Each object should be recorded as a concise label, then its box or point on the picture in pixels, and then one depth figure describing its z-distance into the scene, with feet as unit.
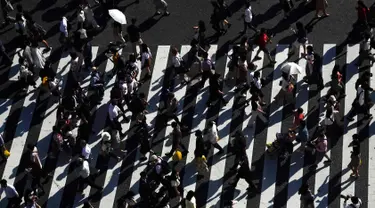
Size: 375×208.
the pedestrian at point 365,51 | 110.73
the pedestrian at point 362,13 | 113.91
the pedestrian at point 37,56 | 113.80
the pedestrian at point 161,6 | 121.08
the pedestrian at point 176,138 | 100.07
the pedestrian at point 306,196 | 91.20
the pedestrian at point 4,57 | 115.75
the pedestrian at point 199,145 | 98.02
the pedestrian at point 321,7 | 116.98
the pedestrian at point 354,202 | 90.35
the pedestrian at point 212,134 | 100.42
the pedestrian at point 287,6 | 117.93
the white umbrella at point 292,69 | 104.94
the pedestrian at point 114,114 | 103.09
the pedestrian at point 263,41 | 111.75
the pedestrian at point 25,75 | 112.16
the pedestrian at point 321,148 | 99.09
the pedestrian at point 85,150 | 98.07
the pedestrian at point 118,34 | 116.47
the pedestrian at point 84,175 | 97.14
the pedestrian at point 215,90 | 105.60
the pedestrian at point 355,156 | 95.45
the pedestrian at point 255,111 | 103.24
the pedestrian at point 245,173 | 96.05
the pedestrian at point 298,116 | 100.30
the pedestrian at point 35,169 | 99.04
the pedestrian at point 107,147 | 101.09
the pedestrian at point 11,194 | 95.66
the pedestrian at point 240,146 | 96.78
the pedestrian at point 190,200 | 92.43
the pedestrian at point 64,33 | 116.98
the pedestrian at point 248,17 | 115.24
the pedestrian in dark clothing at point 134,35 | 113.70
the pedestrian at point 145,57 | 110.83
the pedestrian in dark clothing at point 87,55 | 113.09
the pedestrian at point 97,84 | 109.60
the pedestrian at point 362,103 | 102.97
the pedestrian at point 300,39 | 111.34
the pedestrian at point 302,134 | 99.71
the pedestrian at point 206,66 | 108.27
